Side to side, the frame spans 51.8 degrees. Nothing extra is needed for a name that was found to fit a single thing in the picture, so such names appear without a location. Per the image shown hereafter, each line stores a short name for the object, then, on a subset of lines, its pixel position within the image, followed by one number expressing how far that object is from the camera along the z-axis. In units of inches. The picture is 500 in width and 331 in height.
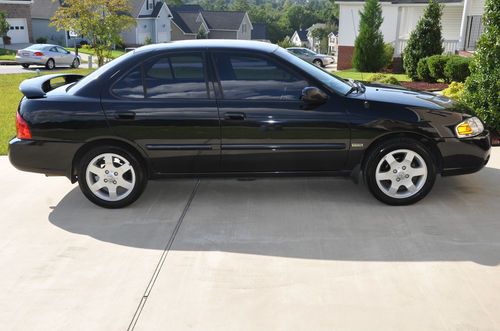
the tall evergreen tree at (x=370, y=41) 902.4
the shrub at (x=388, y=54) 928.2
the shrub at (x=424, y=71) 673.6
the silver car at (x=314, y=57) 1380.4
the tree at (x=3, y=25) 1532.5
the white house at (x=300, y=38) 4308.6
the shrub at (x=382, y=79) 494.3
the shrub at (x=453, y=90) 441.6
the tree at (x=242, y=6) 4790.8
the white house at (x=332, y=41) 3678.2
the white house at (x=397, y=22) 1010.1
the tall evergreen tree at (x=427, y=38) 740.6
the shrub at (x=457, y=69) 585.6
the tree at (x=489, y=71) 291.1
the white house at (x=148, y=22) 2154.3
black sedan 198.2
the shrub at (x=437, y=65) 634.8
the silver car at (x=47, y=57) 1024.2
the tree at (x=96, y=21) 811.4
